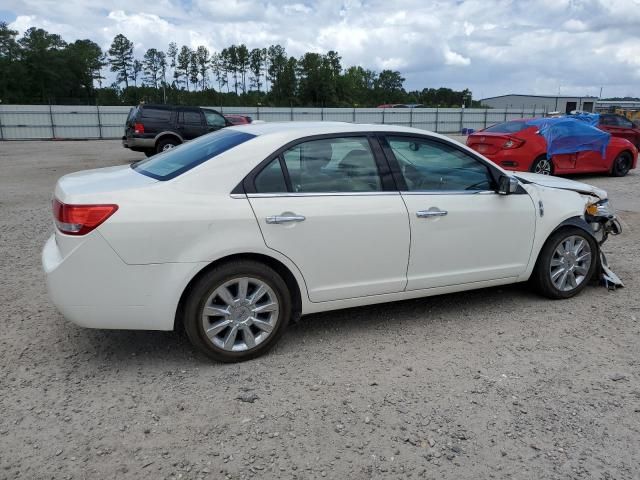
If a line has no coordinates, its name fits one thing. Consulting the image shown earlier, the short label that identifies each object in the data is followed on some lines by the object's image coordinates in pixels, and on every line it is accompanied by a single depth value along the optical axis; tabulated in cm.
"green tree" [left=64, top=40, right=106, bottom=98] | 7531
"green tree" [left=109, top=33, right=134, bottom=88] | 8894
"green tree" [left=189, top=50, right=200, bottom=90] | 9425
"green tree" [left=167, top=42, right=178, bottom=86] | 9581
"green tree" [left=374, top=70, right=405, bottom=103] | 10916
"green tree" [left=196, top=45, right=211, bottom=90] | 9431
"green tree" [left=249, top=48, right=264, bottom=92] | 9694
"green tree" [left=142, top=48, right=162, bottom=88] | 9319
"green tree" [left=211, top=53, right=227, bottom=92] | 9656
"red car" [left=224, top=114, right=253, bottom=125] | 2298
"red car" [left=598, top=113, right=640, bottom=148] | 1792
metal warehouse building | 5600
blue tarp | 1116
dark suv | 1558
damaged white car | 321
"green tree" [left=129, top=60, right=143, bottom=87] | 9181
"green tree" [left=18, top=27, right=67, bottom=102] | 6894
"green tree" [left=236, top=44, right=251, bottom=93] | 9619
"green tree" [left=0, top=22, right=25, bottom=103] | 6341
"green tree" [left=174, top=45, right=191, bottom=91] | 9375
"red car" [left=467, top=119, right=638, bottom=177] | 1090
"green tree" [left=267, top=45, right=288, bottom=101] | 9184
